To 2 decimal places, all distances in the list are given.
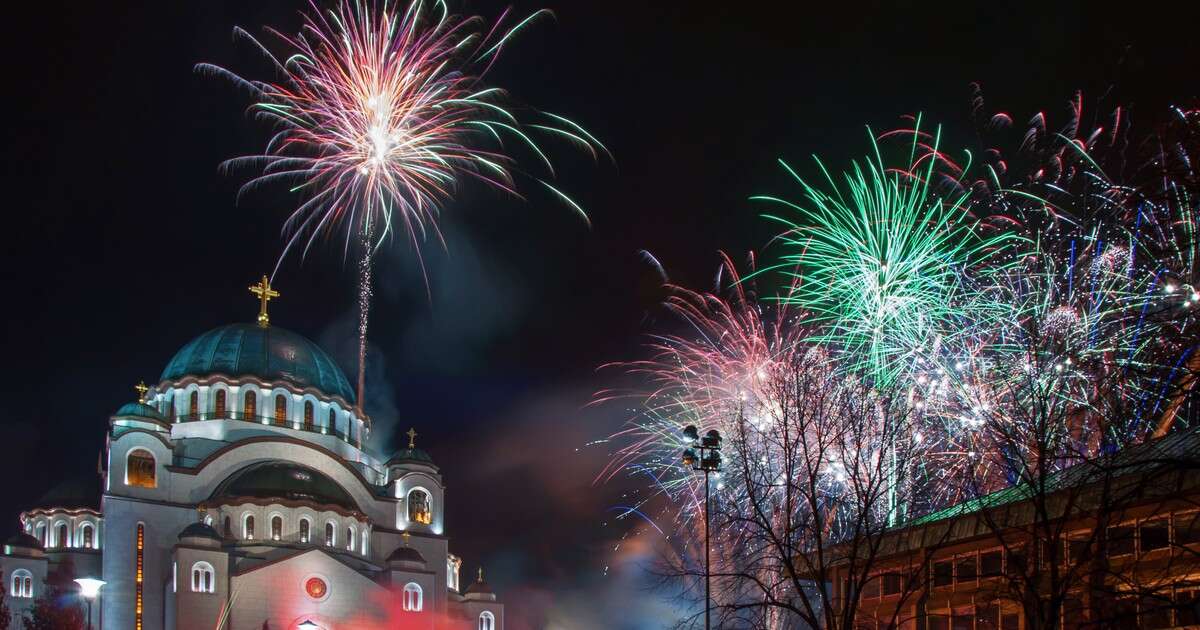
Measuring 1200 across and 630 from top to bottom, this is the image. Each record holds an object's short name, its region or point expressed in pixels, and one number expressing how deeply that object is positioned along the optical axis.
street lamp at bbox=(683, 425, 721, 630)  21.23
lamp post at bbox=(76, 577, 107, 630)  31.64
